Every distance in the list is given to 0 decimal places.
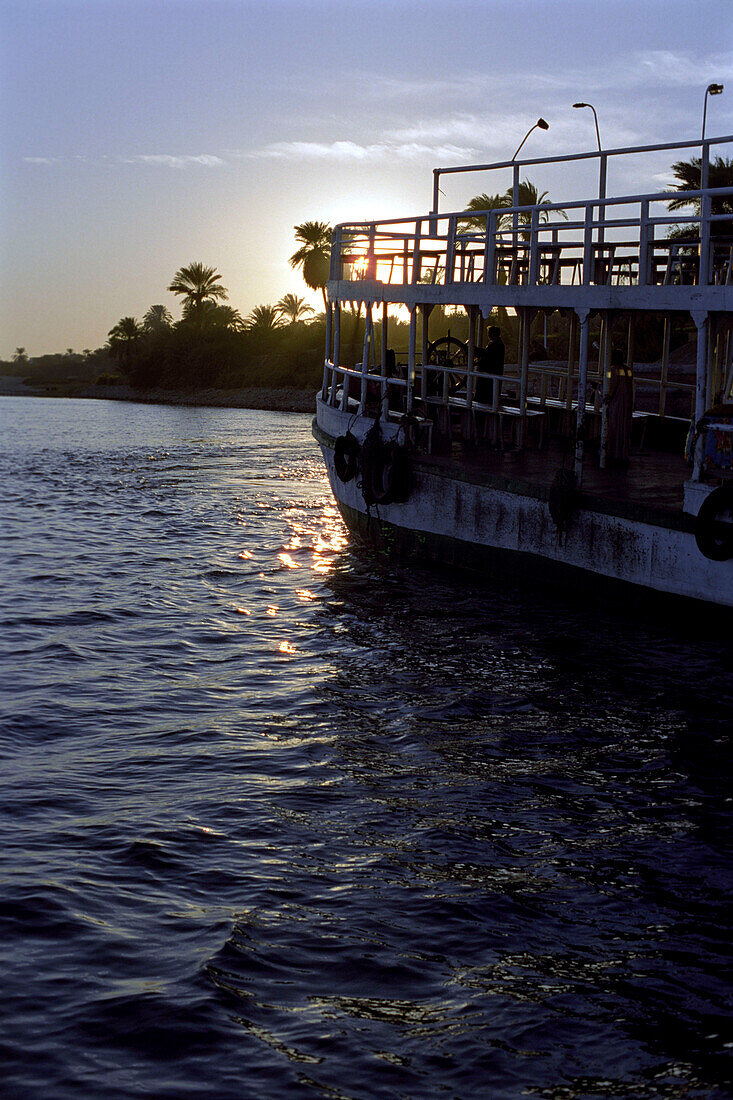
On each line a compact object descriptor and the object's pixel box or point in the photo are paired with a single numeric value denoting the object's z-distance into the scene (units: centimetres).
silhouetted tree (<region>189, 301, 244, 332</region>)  10738
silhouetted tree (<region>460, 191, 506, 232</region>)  4747
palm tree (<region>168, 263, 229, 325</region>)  10300
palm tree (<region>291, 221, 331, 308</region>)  8706
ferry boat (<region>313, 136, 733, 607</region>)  1247
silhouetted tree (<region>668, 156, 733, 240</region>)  3966
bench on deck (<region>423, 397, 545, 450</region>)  1856
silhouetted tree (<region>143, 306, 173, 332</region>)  11627
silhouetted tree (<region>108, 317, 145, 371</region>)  11500
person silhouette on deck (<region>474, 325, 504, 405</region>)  1884
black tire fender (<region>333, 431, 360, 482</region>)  1942
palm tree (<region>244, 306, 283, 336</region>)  10200
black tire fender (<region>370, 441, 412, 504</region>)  1741
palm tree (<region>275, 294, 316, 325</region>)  10169
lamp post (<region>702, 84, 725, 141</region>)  2154
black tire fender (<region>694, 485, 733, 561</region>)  1146
